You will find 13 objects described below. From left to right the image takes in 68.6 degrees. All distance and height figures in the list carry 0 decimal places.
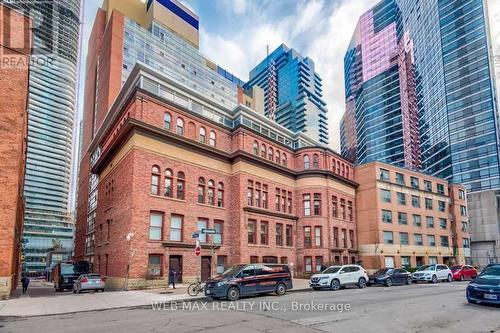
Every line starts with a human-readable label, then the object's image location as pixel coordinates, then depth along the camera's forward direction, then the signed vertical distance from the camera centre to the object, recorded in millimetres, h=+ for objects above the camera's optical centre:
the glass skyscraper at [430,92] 93250 +43302
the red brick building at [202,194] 26297 +3345
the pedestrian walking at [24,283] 26944 -3453
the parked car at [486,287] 13992 -2240
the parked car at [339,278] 23672 -3045
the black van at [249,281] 17875 -2486
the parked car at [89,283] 24484 -3204
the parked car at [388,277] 27766 -3501
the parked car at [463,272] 34906 -4016
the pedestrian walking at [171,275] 26550 -2959
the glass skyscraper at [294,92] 166875 +65579
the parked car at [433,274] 32438 -3855
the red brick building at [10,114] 19188 +6800
